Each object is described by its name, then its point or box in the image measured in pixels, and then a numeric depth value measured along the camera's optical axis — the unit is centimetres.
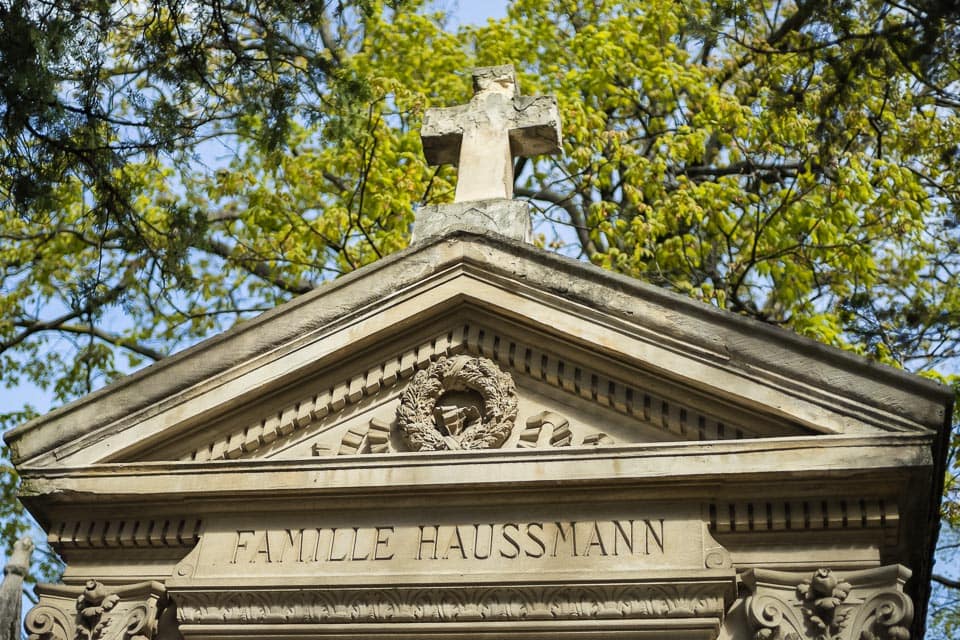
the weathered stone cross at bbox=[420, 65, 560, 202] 822
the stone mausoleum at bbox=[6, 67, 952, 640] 640
